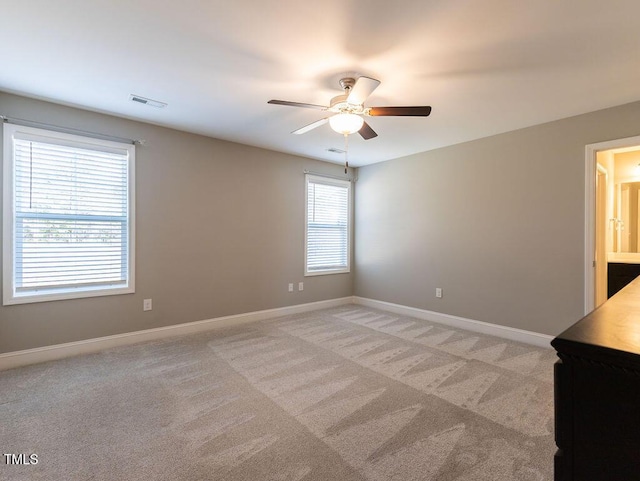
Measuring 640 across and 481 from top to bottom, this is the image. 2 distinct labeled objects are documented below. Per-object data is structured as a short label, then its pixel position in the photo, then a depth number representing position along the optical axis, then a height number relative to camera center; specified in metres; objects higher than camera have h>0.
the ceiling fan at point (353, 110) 2.29 +1.02
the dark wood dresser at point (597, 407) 0.56 -0.31
